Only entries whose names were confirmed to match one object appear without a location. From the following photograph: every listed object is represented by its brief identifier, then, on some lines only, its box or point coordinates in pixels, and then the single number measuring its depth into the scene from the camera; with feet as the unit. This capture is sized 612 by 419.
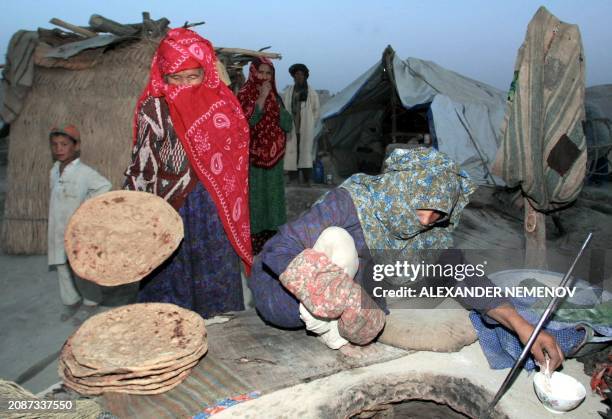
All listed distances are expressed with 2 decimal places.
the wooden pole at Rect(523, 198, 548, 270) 8.68
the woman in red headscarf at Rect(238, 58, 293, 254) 12.75
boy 9.55
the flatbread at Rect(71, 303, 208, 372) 4.71
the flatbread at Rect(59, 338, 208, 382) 4.60
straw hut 13.94
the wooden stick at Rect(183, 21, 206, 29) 11.97
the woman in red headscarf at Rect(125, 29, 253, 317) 6.92
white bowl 4.91
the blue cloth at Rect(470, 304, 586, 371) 5.69
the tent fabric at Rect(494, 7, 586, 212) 7.63
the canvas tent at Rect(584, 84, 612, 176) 23.73
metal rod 4.80
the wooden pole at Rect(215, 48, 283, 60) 12.76
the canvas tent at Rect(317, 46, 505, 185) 22.82
